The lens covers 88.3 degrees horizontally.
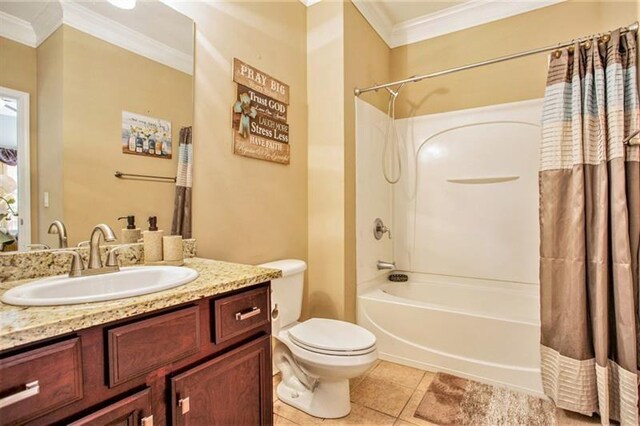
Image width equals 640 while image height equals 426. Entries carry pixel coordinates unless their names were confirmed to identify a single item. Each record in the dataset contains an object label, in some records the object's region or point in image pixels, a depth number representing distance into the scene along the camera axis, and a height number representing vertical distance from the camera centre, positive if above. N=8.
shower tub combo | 2.00 -0.21
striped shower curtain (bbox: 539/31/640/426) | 1.53 -0.09
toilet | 1.54 -0.66
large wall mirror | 1.08 +0.39
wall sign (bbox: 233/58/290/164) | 1.83 +0.60
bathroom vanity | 0.65 -0.34
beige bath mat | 1.64 -1.02
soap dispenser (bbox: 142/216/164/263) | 1.36 -0.12
